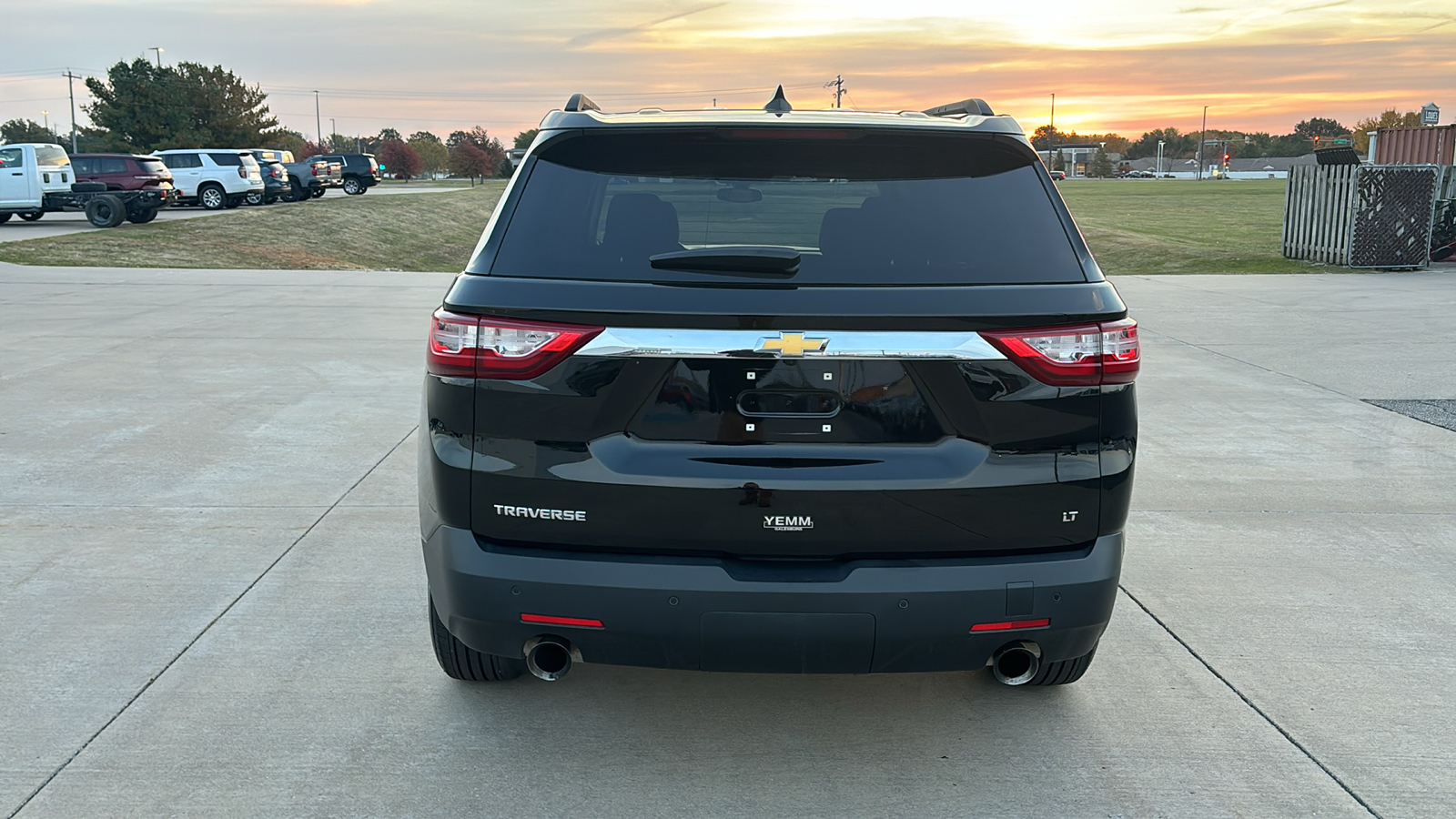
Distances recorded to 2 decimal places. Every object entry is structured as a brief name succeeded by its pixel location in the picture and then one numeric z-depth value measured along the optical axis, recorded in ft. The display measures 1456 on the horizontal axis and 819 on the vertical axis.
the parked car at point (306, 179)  148.25
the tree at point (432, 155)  438.40
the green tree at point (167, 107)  235.61
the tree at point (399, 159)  344.49
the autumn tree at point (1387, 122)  455.63
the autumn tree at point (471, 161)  339.16
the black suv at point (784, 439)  9.20
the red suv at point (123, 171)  97.14
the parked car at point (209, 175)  125.70
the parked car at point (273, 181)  136.15
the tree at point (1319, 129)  600.97
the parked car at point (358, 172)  178.60
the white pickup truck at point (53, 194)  94.53
